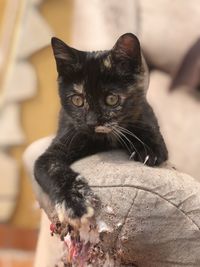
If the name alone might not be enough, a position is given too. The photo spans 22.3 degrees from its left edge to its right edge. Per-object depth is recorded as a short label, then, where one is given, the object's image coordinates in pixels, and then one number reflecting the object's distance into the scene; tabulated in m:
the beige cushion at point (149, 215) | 0.80
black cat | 1.05
